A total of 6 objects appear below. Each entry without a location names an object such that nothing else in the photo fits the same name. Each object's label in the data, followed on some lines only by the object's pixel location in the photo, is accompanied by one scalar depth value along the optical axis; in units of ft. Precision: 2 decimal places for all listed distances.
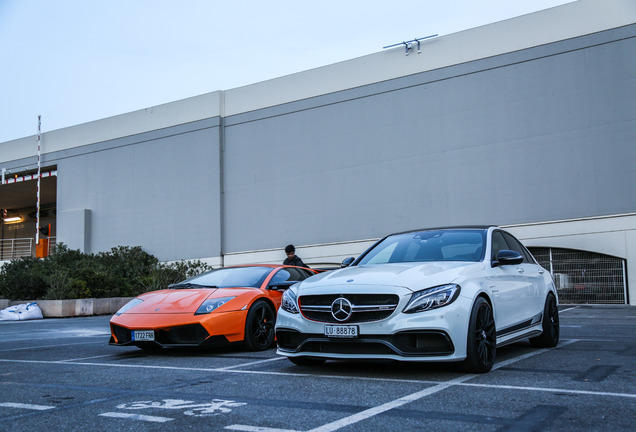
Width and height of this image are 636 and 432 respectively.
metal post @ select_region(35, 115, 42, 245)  106.77
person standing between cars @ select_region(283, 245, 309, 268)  43.50
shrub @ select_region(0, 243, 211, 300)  59.72
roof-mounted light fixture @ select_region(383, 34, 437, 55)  71.15
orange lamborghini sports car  23.98
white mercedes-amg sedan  16.71
